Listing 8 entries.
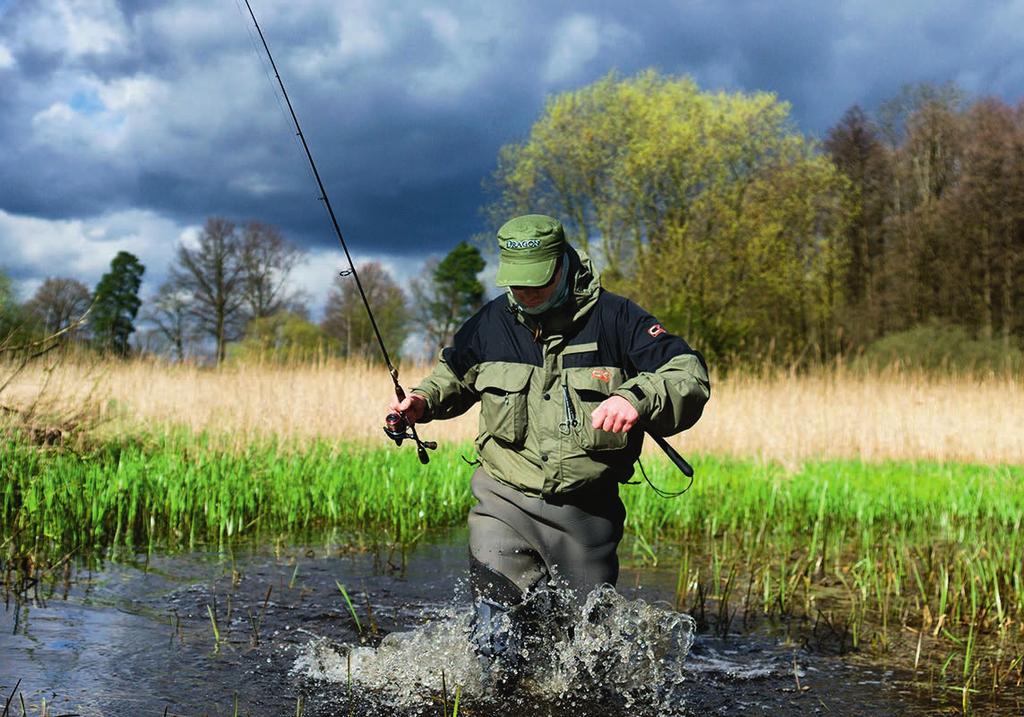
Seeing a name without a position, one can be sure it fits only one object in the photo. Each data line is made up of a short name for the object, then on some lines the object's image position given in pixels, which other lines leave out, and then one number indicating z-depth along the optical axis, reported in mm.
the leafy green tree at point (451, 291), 50094
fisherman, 3410
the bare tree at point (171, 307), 44219
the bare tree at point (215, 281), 44375
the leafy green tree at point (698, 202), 29453
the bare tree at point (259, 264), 44594
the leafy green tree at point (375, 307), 41469
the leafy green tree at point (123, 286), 52594
